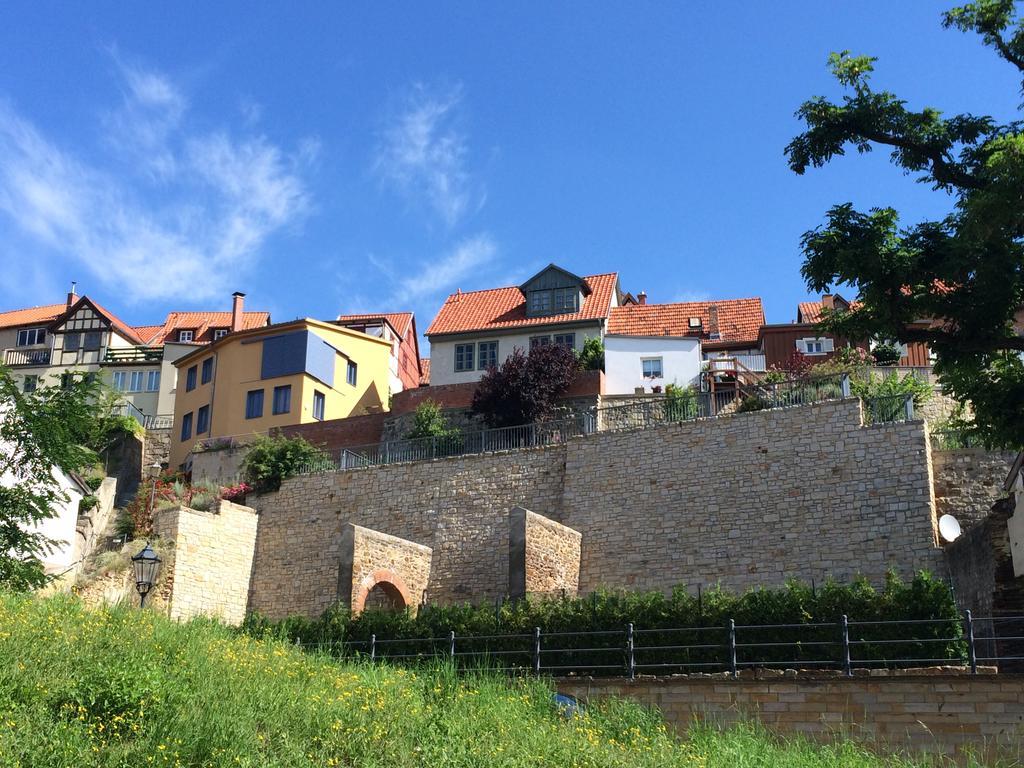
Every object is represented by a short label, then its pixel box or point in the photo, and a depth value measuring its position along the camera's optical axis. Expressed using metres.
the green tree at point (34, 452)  18.25
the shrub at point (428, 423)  32.38
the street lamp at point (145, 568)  17.56
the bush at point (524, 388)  31.81
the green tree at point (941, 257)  14.83
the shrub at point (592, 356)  34.81
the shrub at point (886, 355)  33.50
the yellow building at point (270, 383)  38.50
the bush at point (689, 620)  15.97
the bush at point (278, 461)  31.16
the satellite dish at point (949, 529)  20.95
